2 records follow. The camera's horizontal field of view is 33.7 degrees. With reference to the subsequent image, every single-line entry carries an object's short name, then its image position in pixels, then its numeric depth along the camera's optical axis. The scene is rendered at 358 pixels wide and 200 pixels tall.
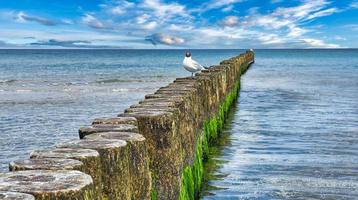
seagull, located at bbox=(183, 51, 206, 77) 16.14
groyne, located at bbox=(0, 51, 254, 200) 3.02
